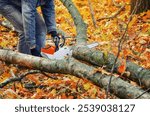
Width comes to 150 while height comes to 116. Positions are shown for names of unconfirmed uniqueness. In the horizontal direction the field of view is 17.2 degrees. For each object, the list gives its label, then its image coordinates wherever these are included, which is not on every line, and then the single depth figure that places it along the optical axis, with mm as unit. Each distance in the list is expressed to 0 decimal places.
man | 6072
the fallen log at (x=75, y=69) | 4225
